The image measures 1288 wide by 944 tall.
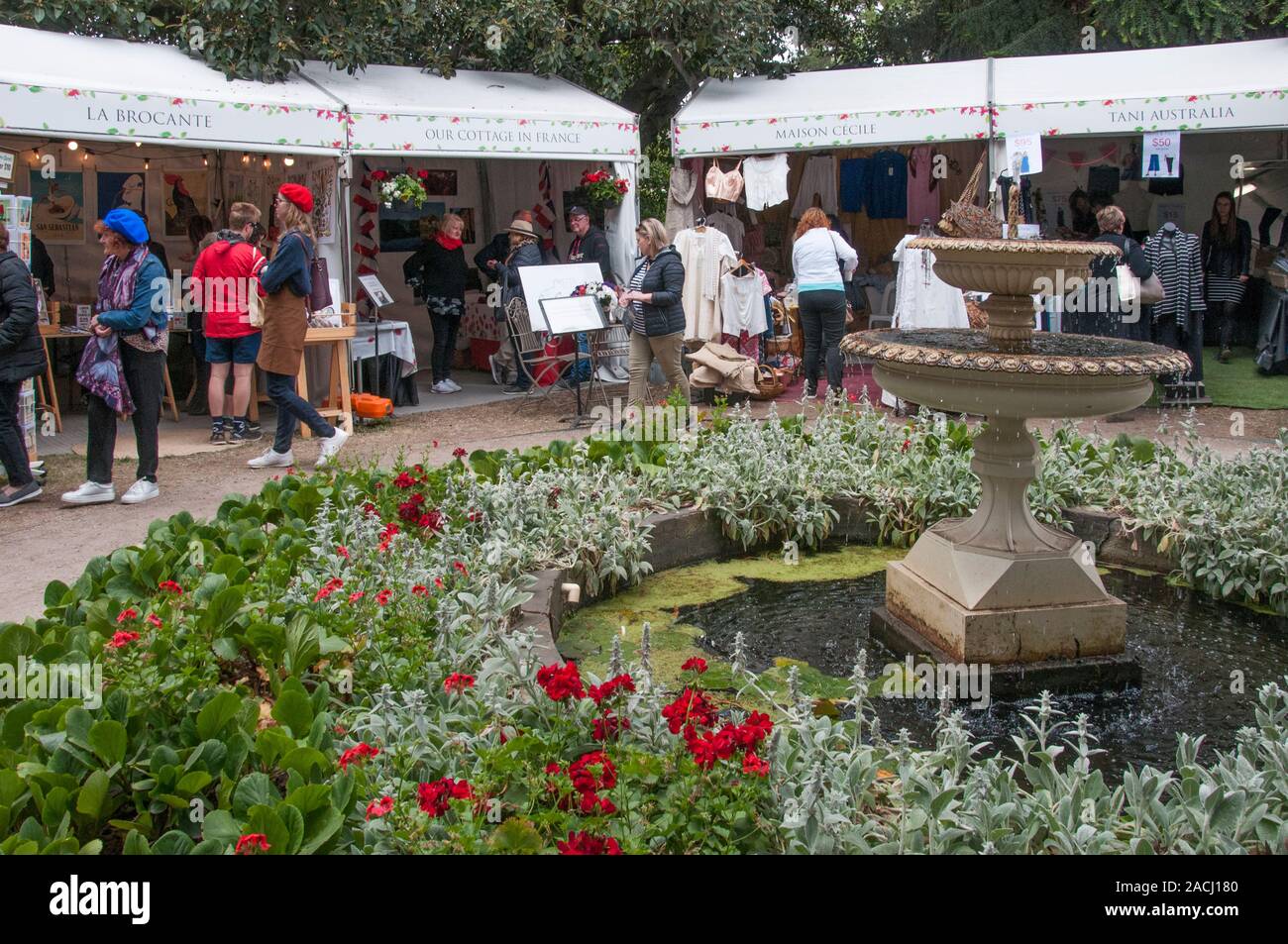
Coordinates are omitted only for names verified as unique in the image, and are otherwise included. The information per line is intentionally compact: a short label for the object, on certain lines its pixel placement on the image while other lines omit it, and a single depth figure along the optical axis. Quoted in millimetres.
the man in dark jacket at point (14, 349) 7668
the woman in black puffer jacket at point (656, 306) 9719
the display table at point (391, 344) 11633
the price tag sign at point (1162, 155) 11672
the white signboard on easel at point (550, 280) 12117
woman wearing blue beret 7773
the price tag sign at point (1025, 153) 11430
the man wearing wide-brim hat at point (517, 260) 12930
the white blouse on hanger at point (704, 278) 12469
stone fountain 4730
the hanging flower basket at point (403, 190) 11961
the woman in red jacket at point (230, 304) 9883
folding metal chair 12773
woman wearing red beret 8805
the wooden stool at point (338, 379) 10461
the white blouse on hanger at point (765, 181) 13008
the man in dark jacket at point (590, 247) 13234
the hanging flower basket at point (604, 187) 12984
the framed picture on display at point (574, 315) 11336
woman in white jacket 11133
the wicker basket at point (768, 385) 12156
